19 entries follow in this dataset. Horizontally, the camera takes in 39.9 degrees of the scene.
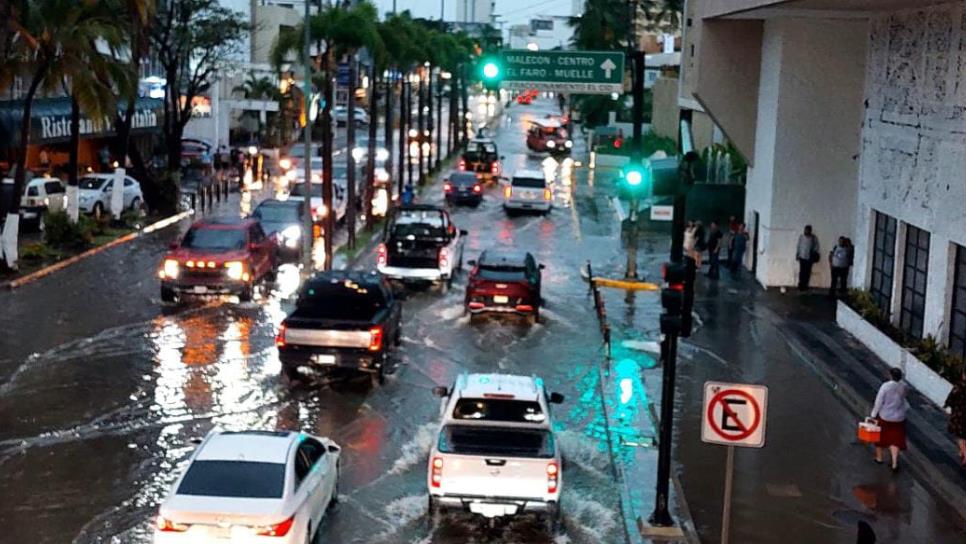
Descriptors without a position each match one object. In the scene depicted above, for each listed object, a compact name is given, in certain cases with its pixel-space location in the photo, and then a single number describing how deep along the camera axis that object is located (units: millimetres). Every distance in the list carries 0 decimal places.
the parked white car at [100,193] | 43500
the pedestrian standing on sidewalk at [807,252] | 32000
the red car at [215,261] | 28609
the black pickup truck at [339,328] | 21297
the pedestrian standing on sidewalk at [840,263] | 30391
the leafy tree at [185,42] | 52125
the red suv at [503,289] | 28016
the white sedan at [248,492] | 12180
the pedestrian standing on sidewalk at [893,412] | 16766
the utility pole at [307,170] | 33697
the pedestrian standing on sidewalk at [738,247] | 35688
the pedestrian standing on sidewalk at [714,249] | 34625
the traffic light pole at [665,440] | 14820
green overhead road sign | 34438
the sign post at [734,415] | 12680
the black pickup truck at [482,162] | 64625
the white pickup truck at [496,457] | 14172
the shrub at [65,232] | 36344
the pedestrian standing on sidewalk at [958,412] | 16344
